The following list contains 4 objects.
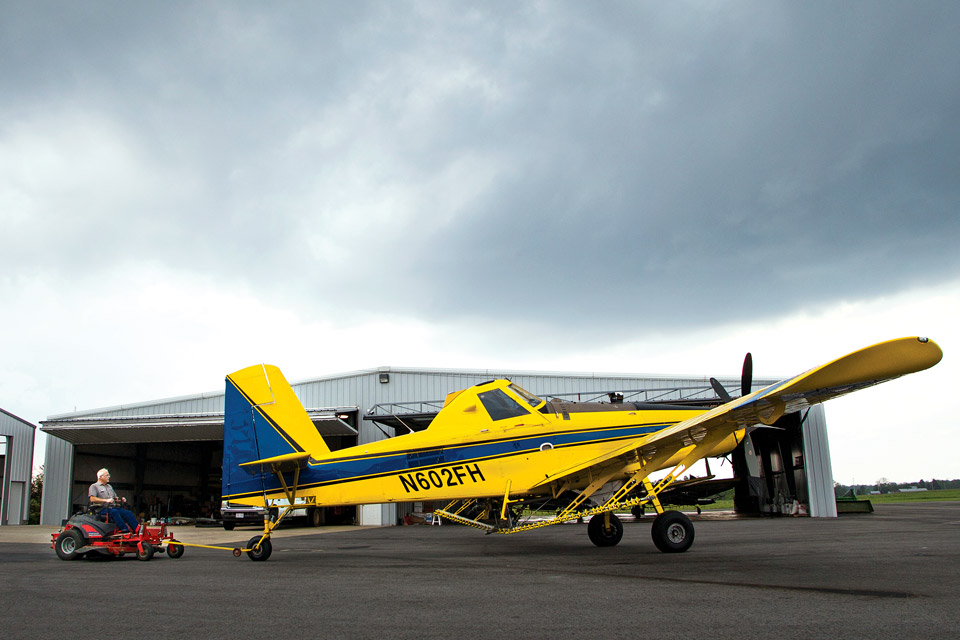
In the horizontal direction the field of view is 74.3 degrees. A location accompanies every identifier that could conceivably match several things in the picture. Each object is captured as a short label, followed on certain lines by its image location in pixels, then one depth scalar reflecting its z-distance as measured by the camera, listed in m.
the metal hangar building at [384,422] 29.11
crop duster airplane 9.80
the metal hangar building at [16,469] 30.92
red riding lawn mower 10.27
